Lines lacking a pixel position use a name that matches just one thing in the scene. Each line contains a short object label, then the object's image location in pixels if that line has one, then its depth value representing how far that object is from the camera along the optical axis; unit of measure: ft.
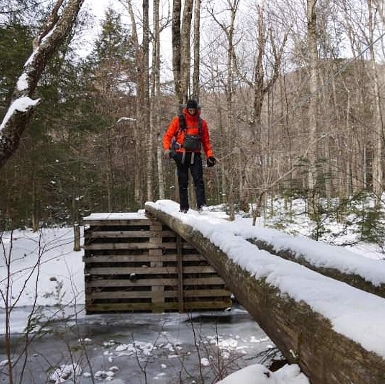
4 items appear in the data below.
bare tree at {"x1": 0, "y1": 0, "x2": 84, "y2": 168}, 15.28
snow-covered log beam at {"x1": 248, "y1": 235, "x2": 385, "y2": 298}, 7.34
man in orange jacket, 18.99
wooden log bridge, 3.47
